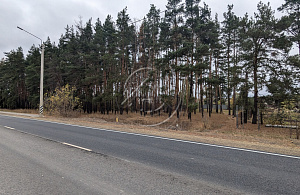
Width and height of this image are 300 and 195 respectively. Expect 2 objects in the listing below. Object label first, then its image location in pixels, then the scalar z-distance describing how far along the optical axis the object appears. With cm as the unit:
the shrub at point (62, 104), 2666
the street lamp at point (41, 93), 2458
